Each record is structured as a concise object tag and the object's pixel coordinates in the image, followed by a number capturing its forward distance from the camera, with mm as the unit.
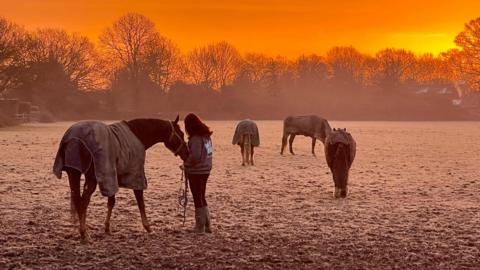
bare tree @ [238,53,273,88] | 95500
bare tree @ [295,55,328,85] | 101438
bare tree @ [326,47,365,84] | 100875
